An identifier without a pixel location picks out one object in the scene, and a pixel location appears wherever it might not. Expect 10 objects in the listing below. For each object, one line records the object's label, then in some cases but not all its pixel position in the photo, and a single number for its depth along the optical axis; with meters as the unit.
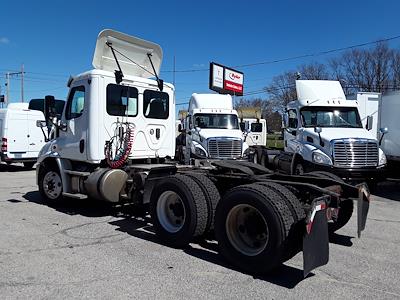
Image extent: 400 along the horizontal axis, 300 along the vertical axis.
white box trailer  12.99
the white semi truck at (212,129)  15.35
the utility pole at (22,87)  62.43
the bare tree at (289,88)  57.72
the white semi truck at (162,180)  4.79
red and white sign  36.44
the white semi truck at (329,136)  11.34
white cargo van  17.27
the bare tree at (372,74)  52.22
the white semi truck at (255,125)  25.66
